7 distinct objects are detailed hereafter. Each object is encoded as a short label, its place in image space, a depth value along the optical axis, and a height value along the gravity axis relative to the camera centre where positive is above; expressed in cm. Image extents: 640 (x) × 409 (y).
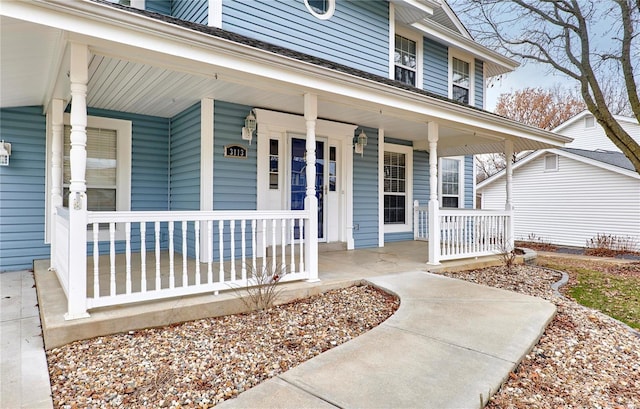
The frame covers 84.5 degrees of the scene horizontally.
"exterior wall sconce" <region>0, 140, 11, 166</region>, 493 +75
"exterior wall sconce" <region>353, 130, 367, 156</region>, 690 +122
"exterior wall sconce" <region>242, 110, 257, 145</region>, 555 +124
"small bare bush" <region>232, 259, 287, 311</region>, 365 -92
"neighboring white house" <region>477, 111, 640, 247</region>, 1211 +36
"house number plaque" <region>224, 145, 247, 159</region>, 551 +85
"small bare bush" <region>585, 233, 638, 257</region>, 1122 -142
